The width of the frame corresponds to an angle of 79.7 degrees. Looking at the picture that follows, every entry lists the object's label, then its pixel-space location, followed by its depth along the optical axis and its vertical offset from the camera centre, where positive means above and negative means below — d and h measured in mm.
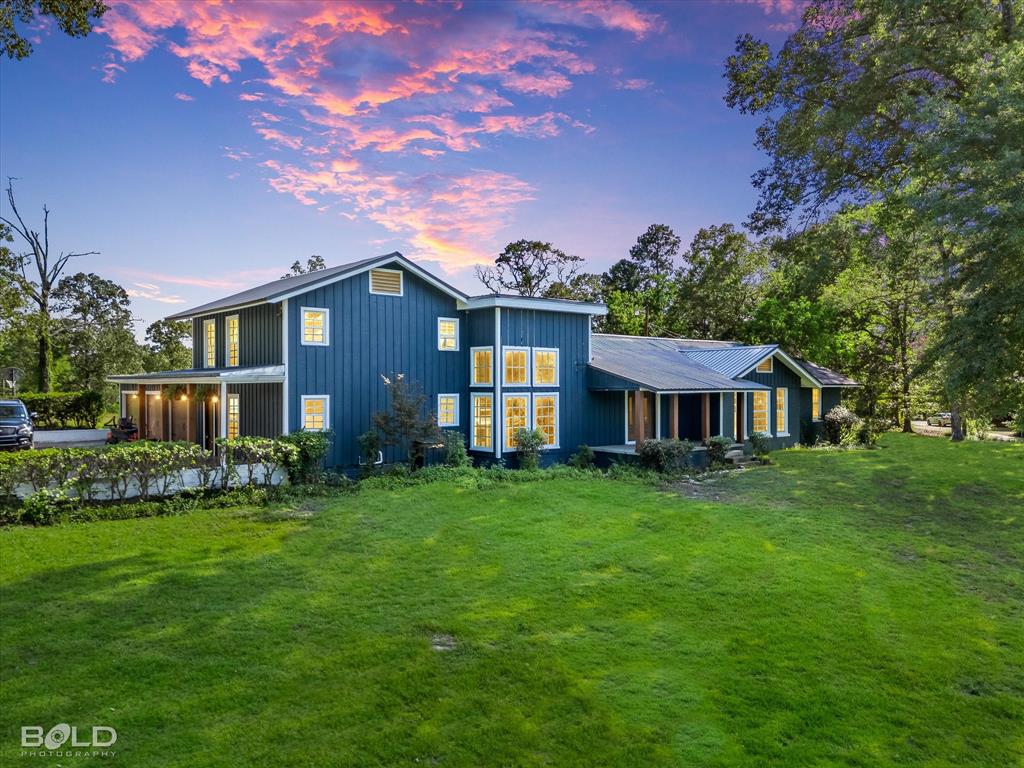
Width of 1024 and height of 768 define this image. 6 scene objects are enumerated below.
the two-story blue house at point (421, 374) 15914 +564
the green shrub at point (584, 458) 18719 -2038
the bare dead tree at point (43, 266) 33469 +7268
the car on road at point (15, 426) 17484 -867
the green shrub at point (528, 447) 17828 -1608
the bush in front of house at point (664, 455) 17859 -1866
